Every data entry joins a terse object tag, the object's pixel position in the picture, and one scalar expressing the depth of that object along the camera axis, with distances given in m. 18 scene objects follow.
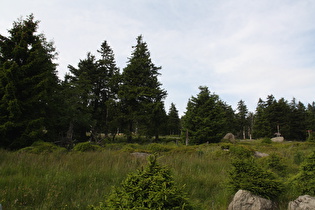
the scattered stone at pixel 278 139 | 32.37
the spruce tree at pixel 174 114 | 58.75
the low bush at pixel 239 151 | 9.65
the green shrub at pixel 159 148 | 12.56
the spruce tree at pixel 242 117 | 59.24
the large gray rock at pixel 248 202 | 3.53
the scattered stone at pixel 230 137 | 29.28
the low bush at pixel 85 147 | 10.05
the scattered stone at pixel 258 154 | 11.44
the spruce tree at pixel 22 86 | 11.45
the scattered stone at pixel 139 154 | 8.96
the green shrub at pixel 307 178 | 3.86
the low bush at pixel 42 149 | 8.62
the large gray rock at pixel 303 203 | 3.23
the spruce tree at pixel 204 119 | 25.22
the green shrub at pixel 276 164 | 6.67
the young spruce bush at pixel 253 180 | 3.81
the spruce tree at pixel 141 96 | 25.69
